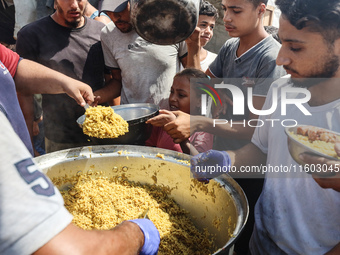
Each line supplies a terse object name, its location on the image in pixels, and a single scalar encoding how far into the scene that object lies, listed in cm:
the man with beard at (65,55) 283
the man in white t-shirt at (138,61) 274
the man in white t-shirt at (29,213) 61
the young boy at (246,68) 209
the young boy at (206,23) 334
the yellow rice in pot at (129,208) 153
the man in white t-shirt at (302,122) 126
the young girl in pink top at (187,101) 249
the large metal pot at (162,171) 151
